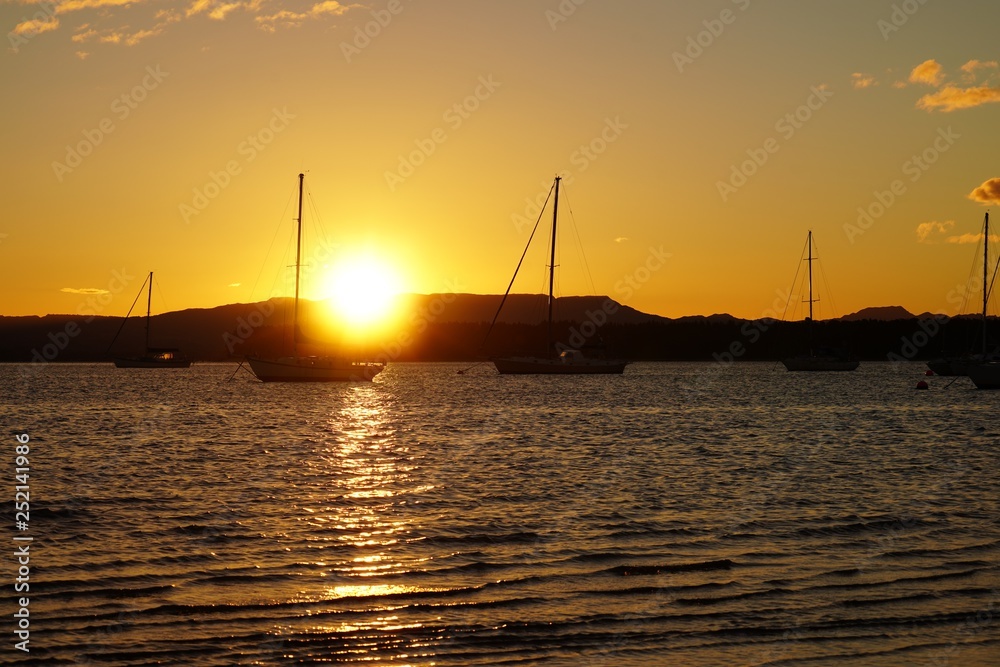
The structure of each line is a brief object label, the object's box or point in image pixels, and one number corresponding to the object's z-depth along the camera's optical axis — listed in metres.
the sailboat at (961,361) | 98.50
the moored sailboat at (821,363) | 150.00
